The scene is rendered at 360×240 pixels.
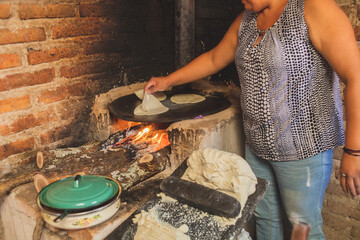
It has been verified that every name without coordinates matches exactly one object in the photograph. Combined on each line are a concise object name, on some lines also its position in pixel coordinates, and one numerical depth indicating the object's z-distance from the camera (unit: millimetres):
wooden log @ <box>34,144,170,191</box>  1650
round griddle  1771
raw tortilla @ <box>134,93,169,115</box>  1853
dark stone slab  1031
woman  1172
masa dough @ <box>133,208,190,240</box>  1036
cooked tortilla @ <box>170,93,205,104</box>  2076
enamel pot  1124
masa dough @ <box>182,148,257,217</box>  1150
